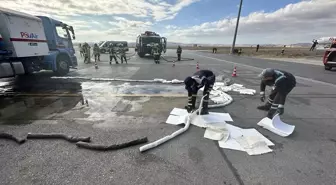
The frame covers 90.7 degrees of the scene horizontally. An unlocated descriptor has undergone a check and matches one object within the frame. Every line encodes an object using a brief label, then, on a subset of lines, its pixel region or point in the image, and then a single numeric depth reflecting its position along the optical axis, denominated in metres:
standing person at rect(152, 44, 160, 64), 15.91
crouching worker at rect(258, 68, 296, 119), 3.60
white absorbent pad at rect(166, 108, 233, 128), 3.48
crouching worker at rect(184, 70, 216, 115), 3.88
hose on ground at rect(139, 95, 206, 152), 2.69
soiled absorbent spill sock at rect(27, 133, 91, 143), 2.94
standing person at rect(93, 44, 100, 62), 15.56
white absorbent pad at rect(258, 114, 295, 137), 3.23
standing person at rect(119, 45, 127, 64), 15.07
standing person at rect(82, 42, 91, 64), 15.05
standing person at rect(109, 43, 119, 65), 14.37
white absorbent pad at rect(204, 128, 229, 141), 3.03
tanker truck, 6.50
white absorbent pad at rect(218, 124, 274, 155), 2.73
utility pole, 27.41
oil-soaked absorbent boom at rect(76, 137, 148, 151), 2.66
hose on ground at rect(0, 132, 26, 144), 2.83
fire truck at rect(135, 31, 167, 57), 20.58
